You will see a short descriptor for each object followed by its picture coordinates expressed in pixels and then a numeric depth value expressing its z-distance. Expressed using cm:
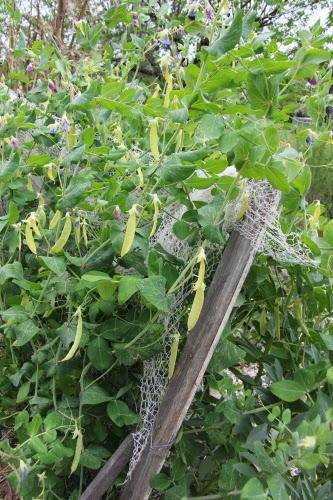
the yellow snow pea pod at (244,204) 84
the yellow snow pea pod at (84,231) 98
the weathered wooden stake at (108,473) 97
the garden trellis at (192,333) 85
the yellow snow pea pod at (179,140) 86
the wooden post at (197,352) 86
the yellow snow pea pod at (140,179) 88
